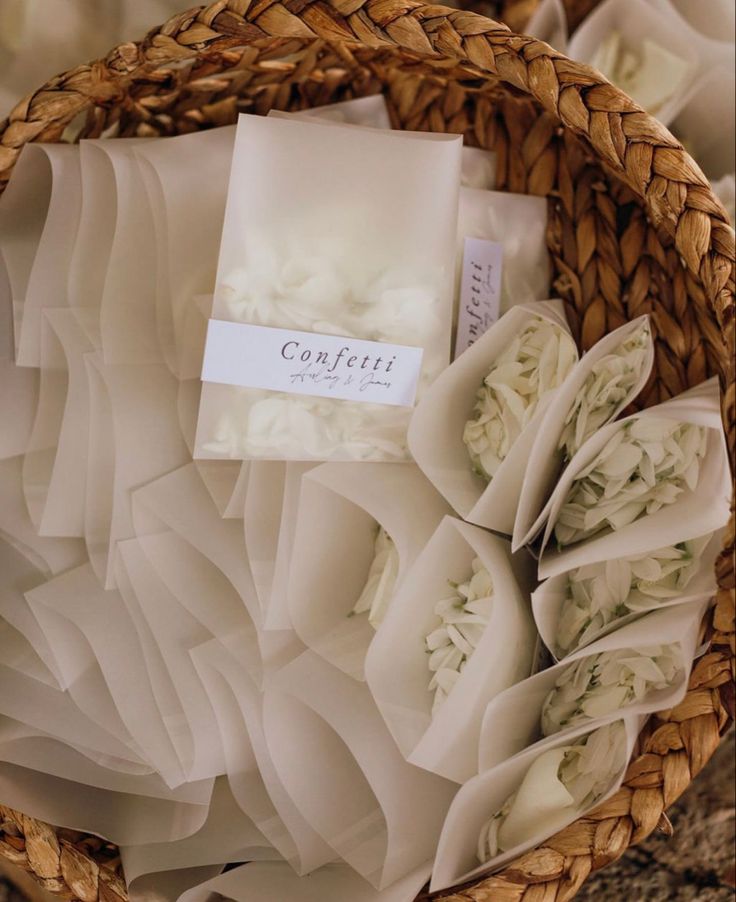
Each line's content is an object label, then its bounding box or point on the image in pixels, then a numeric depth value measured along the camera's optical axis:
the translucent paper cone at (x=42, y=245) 0.66
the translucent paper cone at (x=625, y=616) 0.53
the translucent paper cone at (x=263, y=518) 0.61
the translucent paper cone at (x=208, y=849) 0.60
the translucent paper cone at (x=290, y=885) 0.58
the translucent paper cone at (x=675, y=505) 0.51
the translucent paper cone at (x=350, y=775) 0.58
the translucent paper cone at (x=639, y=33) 0.81
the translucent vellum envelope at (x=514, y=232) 0.71
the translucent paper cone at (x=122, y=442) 0.65
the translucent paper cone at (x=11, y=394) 0.68
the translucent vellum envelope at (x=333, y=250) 0.60
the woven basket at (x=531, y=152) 0.50
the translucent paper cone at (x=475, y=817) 0.54
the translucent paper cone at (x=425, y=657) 0.56
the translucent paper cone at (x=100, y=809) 0.61
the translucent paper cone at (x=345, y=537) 0.60
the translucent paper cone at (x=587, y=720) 0.51
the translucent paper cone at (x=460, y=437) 0.59
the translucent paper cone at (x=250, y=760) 0.60
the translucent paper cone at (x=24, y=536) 0.68
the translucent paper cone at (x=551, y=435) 0.55
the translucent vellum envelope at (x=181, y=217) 0.64
